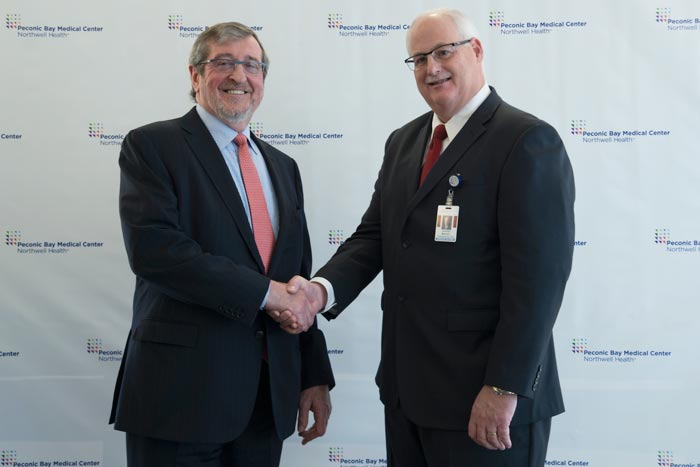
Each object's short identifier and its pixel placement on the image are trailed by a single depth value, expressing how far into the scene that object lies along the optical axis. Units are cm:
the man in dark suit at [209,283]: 189
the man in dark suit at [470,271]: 166
